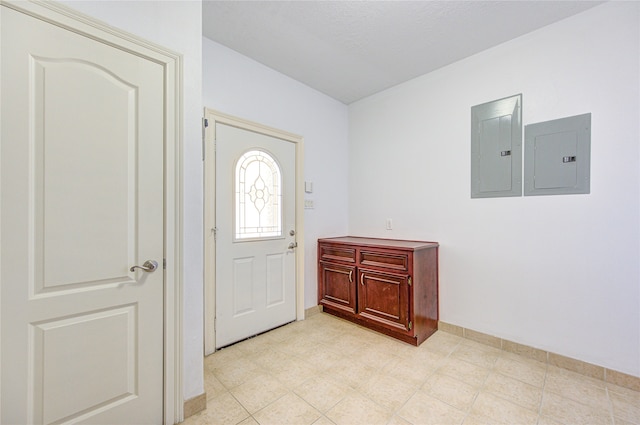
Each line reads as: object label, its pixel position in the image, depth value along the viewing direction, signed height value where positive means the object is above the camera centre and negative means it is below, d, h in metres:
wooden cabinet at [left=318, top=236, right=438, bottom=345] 2.48 -0.71
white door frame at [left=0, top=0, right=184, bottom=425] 1.51 -0.10
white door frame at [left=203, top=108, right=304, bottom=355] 2.31 -0.09
